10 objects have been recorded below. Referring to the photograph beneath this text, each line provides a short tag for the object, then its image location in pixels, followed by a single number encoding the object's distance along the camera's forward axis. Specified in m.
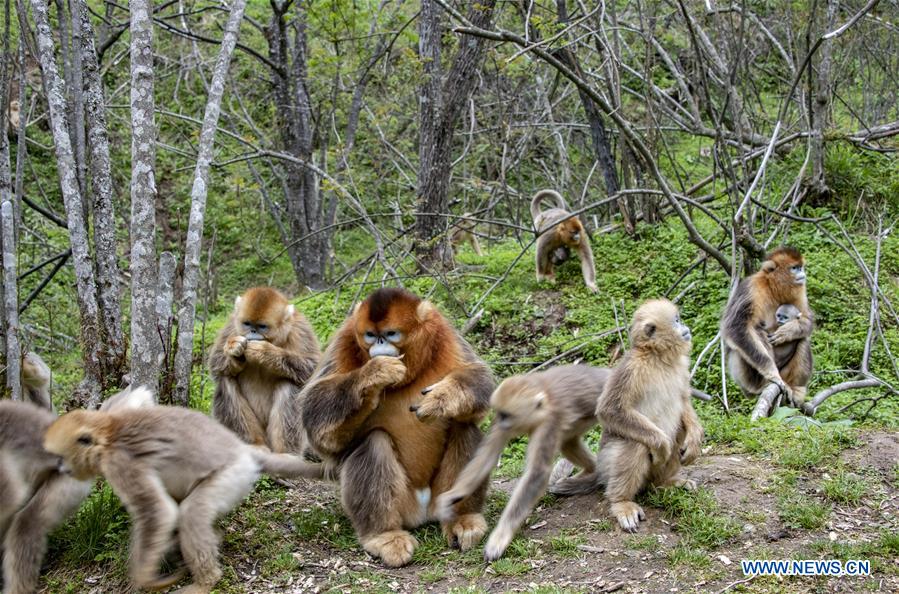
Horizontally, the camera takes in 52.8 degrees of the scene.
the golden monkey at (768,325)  7.35
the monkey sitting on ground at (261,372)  5.79
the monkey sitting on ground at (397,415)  4.56
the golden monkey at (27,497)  4.62
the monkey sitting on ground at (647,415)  4.61
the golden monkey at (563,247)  9.69
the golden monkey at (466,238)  12.59
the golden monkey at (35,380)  6.56
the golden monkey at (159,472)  4.16
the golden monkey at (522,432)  4.53
